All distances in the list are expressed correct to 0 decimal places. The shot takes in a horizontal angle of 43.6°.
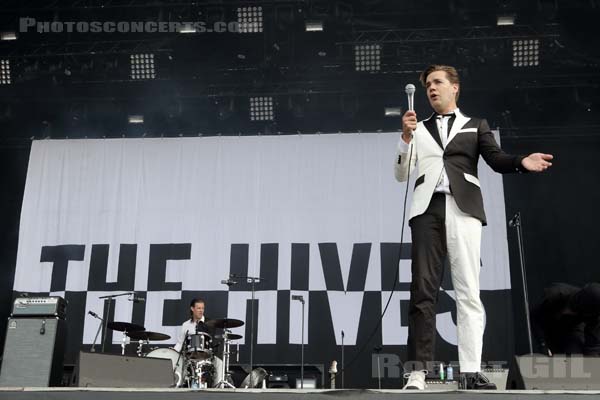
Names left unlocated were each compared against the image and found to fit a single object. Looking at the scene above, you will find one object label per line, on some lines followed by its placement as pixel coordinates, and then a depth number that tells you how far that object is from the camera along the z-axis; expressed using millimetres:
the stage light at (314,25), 7727
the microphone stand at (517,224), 6688
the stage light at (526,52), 7883
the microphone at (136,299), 7269
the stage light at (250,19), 7688
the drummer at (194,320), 7109
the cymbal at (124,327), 6977
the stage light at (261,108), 8792
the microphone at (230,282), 6868
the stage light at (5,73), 8389
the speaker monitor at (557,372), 2545
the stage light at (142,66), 8289
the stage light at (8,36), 7969
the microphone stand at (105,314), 7559
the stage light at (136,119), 9055
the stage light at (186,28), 7789
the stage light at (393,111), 8828
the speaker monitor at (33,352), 4051
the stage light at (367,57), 8102
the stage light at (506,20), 7617
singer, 2816
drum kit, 6449
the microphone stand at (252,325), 6672
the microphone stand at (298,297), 7090
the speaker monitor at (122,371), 3242
